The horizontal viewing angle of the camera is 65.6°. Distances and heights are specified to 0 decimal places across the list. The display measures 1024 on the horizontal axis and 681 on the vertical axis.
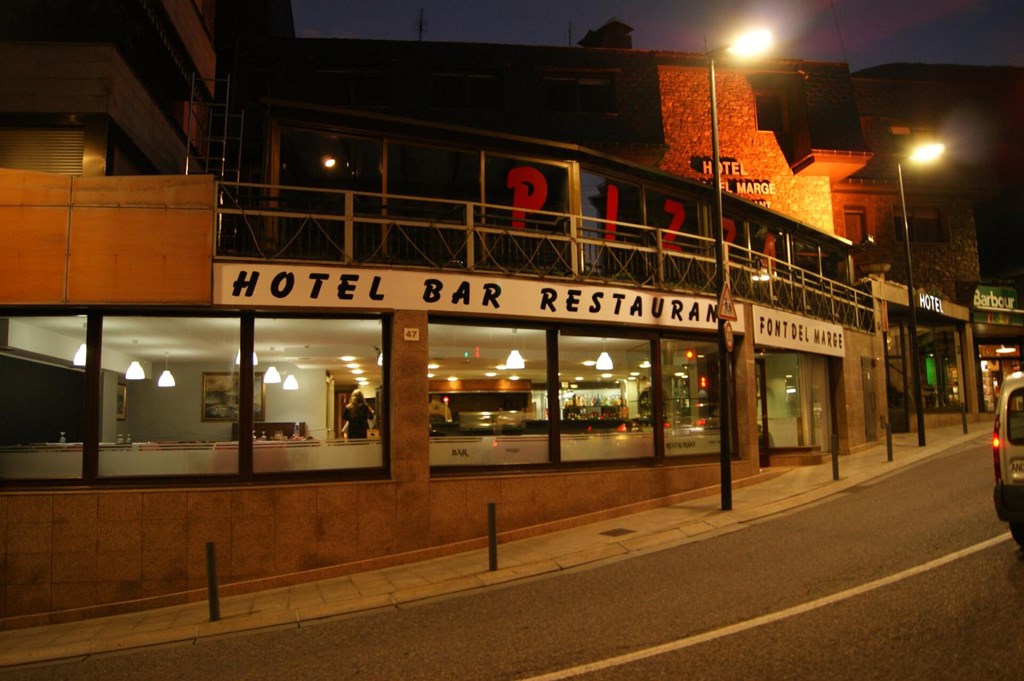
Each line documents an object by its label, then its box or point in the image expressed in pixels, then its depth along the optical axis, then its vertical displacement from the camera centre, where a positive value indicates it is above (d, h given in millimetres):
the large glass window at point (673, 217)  16750 +4135
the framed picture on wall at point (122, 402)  11531 +265
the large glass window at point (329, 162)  13531 +4431
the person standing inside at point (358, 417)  12039 -35
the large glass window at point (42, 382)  11172 +570
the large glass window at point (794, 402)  19109 +55
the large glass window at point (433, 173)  14305 +4502
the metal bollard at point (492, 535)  10117 -1569
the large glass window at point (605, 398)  13727 +203
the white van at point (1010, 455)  8055 -571
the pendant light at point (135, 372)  11680 +705
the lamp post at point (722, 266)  12812 +2465
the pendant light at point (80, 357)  11258 +908
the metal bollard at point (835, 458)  15070 -1036
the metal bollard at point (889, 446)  17969 -993
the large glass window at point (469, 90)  23984 +9709
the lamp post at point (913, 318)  20891 +2346
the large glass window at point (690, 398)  15031 +176
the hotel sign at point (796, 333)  17219 +1697
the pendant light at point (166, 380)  11805 +579
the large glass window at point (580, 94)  24297 +9682
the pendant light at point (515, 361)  13378 +844
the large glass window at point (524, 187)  14625 +4158
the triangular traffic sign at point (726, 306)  13570 +1709
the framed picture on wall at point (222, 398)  11711 +292
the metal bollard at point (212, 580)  9055 -1836
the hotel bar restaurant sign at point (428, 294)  11367 +1849
